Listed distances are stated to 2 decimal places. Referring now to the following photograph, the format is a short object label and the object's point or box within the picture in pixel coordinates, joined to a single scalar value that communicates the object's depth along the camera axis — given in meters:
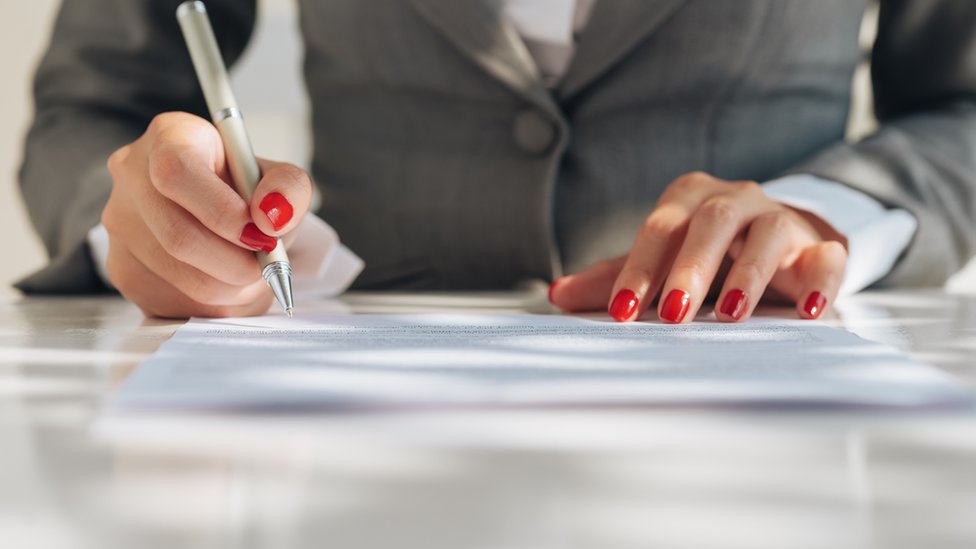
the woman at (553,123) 0.91
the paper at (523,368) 0.35
